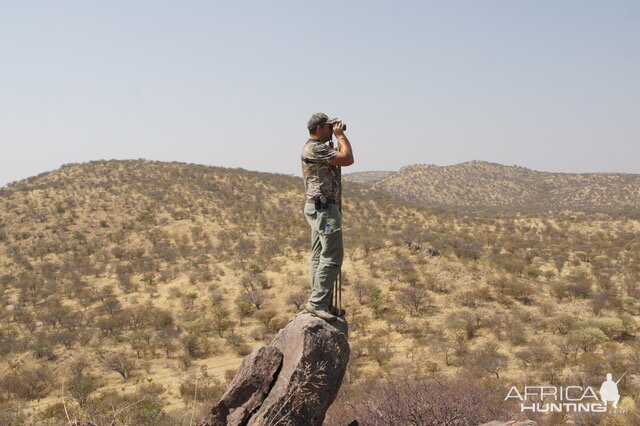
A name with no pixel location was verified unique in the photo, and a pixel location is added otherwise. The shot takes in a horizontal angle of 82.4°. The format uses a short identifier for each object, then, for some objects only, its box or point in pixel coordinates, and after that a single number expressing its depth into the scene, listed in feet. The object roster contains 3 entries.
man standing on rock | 15.05
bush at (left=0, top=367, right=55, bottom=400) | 34.45
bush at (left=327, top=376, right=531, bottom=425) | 21.33
